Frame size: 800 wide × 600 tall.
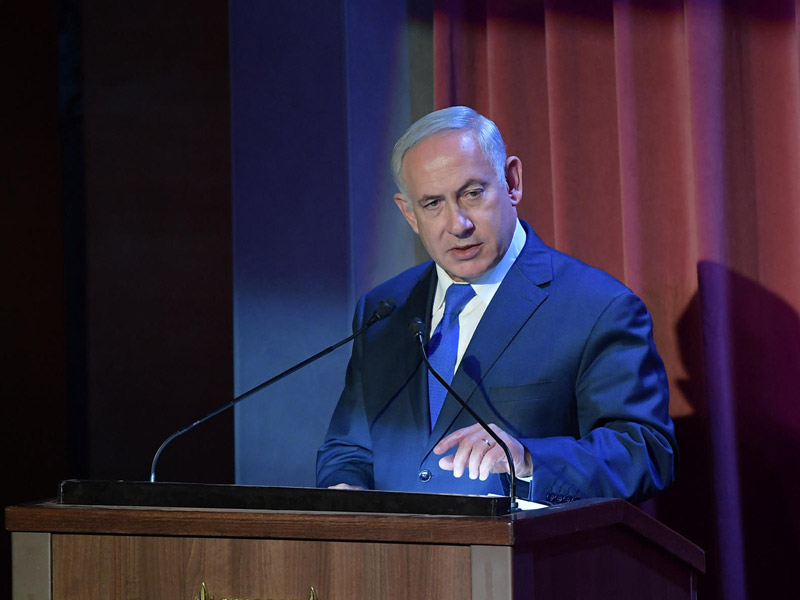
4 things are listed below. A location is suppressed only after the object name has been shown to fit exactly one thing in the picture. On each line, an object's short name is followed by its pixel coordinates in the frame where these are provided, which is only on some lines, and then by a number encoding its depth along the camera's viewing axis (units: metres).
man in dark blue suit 8.35
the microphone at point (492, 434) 7.87
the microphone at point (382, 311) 8.23
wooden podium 7.82
